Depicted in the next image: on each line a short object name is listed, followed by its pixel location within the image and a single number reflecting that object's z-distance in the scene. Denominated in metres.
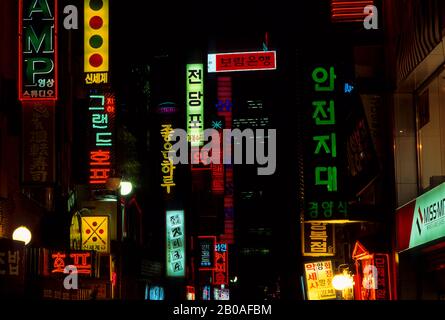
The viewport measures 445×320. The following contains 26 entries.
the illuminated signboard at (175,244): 34.09
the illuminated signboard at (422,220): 13.54
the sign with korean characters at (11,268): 12.55
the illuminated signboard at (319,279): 24.59
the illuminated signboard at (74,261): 20.62
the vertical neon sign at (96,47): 21.28
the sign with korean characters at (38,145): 17.94
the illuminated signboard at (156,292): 38.38
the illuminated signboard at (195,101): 33.28
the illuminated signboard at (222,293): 58.72
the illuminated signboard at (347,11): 19.88
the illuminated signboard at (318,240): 25.39
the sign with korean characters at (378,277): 17.58
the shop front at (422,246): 13.83
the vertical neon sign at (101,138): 21.98
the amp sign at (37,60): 17.67
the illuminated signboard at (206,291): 55.99
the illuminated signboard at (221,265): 45.38
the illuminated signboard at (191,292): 44.86
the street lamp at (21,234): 16.84
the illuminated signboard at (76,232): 26.02
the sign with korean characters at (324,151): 19.08
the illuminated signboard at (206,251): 44.00
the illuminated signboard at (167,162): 33.69
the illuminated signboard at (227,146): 41.69
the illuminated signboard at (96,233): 27.16
